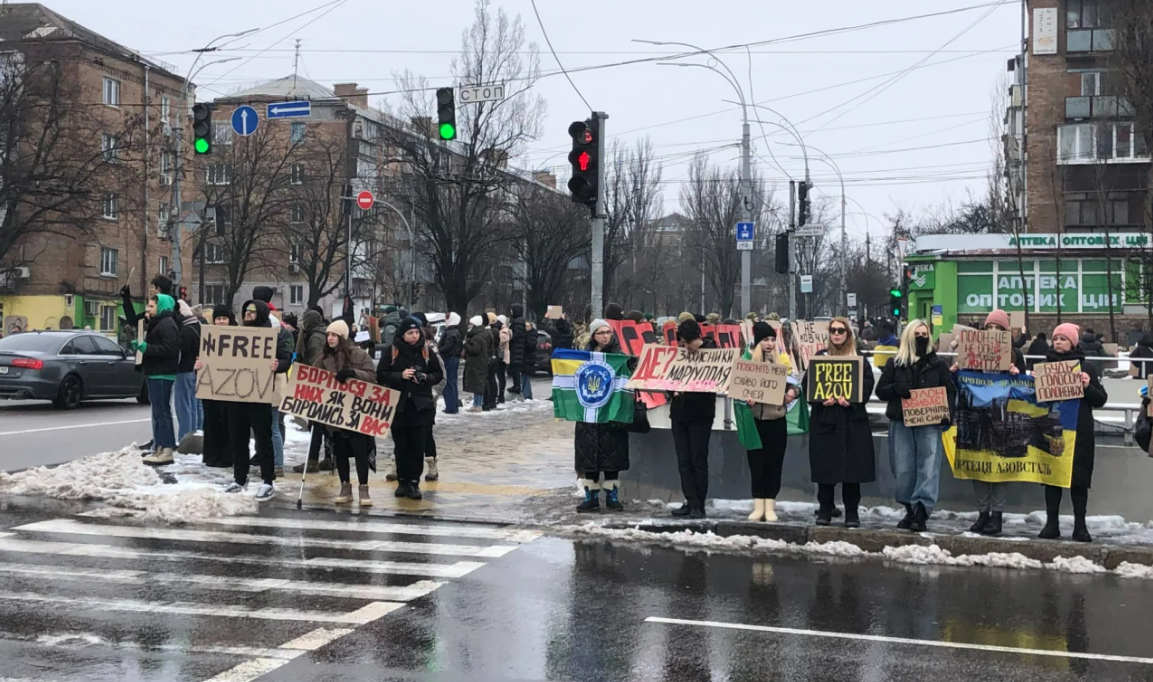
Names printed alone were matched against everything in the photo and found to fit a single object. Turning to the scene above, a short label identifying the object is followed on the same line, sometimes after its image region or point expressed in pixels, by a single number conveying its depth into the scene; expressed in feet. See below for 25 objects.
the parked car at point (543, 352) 120.16
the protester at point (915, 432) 34.19
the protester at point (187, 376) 44.39
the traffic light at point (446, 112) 66.23
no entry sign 147.23
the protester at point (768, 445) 34.86
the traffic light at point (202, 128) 74.33
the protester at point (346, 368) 38.45
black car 70.90
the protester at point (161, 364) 43.32
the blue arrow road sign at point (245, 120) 87.04
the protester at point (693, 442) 35.99
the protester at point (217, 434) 40.81
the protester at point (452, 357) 67.51
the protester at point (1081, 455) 33.14
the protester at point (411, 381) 38.32
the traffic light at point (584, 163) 46.19
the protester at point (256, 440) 39.11
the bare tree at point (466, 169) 157.58
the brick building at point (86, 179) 127.13
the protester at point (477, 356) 70.59
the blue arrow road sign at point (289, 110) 79.77
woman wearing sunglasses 34.32
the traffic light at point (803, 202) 105.09
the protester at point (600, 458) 37.52
